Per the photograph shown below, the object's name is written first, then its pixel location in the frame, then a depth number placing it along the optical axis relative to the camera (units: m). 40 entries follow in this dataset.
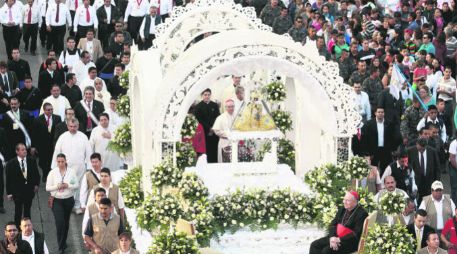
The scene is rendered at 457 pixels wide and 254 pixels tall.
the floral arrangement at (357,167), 27.31
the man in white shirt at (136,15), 42.16
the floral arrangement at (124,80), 31.39
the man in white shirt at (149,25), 40.91
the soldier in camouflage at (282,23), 40.59
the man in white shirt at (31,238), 26.12
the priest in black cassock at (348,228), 25.73
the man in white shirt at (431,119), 32.44
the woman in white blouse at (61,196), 28.69
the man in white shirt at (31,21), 41.31
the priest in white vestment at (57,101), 33.38
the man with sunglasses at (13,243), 25.81
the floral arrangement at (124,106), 30.98
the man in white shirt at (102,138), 31.70
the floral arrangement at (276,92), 30.17
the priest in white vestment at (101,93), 34.25
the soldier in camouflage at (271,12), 41.28
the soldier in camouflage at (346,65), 36.31
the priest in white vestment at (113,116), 32.50
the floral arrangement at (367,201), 26.64
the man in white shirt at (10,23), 40.72
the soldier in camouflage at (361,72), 34.97
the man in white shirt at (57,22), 41.28
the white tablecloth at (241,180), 27.53
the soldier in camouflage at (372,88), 34.69
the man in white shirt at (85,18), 41.19
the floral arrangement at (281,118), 30.16
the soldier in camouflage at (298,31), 39.38
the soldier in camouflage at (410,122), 32.50
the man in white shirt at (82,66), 37.03
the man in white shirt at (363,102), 33.88
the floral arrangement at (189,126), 29.28
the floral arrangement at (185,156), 28.91
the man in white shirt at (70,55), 37.50
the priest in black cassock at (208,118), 32.22
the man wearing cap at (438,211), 28.22
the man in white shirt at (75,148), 30.81
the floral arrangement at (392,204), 26.86
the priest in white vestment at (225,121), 31.09
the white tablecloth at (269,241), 26.72
